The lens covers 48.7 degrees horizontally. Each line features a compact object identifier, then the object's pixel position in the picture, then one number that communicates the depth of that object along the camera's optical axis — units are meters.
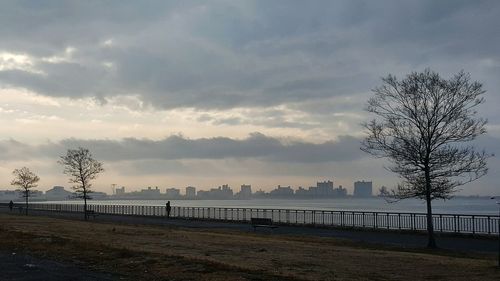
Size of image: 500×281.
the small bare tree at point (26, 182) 71.56
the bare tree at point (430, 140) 25.20
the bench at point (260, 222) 34.38
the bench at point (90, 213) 53.49
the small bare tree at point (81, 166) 57.00
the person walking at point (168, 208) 54.74
